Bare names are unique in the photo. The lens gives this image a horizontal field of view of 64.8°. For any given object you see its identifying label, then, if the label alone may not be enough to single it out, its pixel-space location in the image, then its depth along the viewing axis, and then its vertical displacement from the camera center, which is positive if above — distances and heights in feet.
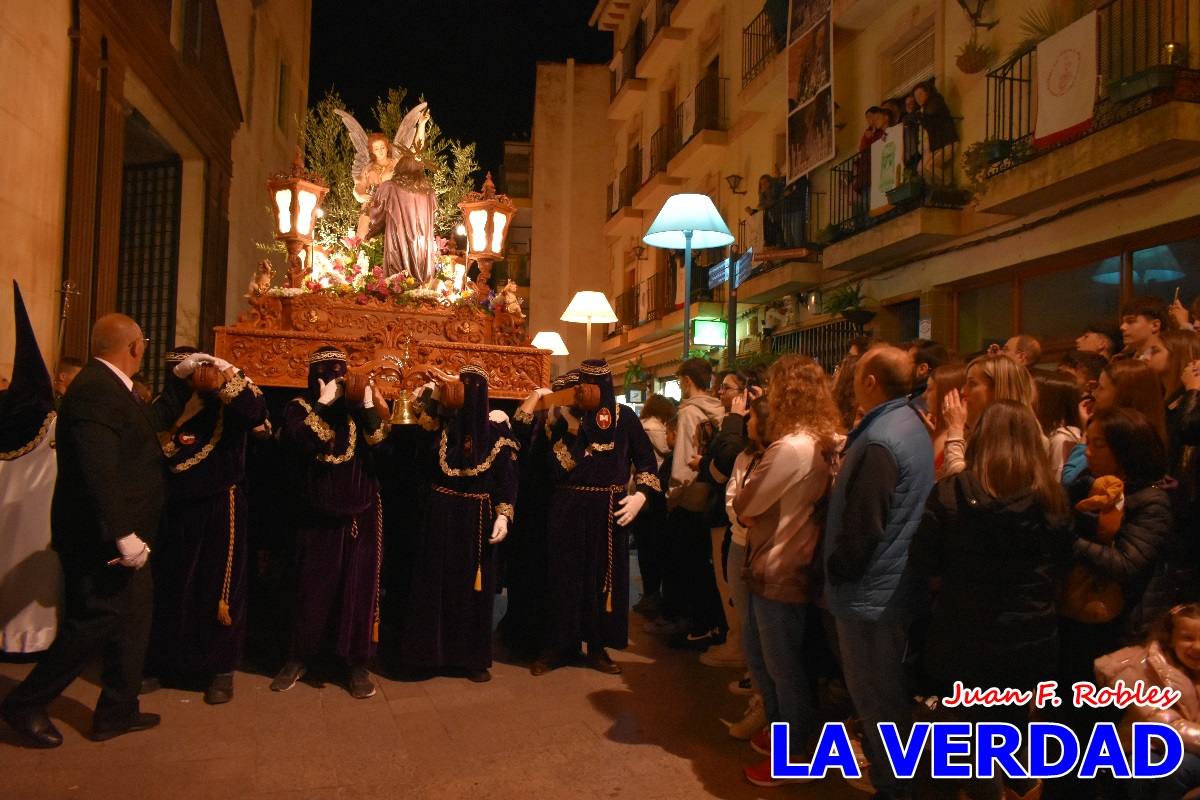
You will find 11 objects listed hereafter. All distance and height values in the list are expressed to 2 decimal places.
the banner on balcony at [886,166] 37.60 +11.22
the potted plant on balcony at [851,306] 41.81 +6.03
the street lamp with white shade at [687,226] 27.48 +6.25
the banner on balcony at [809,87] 44.01 +17.00
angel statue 24.53 +5.80
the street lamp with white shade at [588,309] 31.58 +4.19
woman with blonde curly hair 13.33 -1.20
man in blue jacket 11.71 -1.45
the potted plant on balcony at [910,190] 36.29 +9.80
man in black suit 14.10 -1.86
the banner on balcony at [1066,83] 27.35 +10.87
